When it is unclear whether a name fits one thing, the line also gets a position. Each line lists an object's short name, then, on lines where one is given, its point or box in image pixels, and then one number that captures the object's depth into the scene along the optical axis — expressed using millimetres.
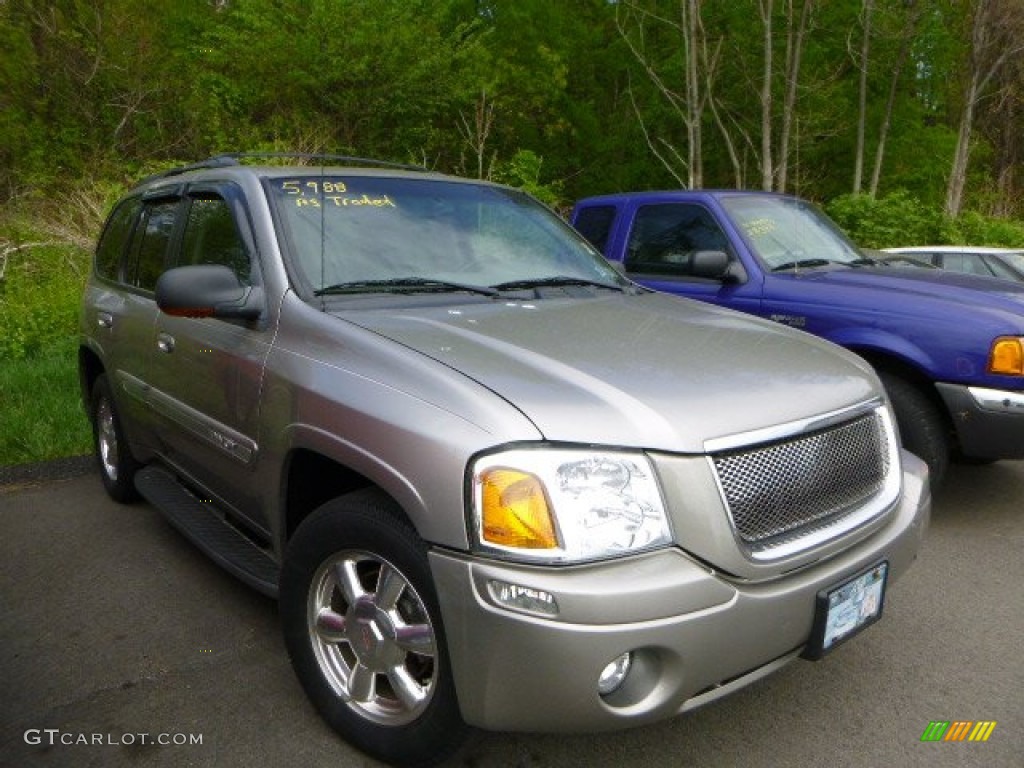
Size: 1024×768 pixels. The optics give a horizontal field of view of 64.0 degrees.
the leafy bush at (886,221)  15016
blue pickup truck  3996
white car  9398
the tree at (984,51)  18328
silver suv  1913
